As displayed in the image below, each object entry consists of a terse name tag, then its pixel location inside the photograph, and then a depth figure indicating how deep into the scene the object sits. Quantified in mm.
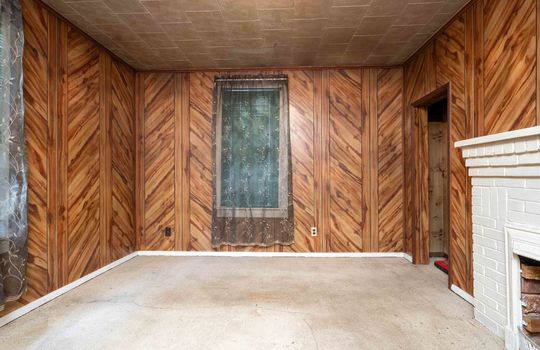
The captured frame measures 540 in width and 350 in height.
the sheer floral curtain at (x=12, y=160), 1988
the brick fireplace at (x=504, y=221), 1646
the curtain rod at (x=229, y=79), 3899
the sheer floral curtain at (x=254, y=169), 3824
